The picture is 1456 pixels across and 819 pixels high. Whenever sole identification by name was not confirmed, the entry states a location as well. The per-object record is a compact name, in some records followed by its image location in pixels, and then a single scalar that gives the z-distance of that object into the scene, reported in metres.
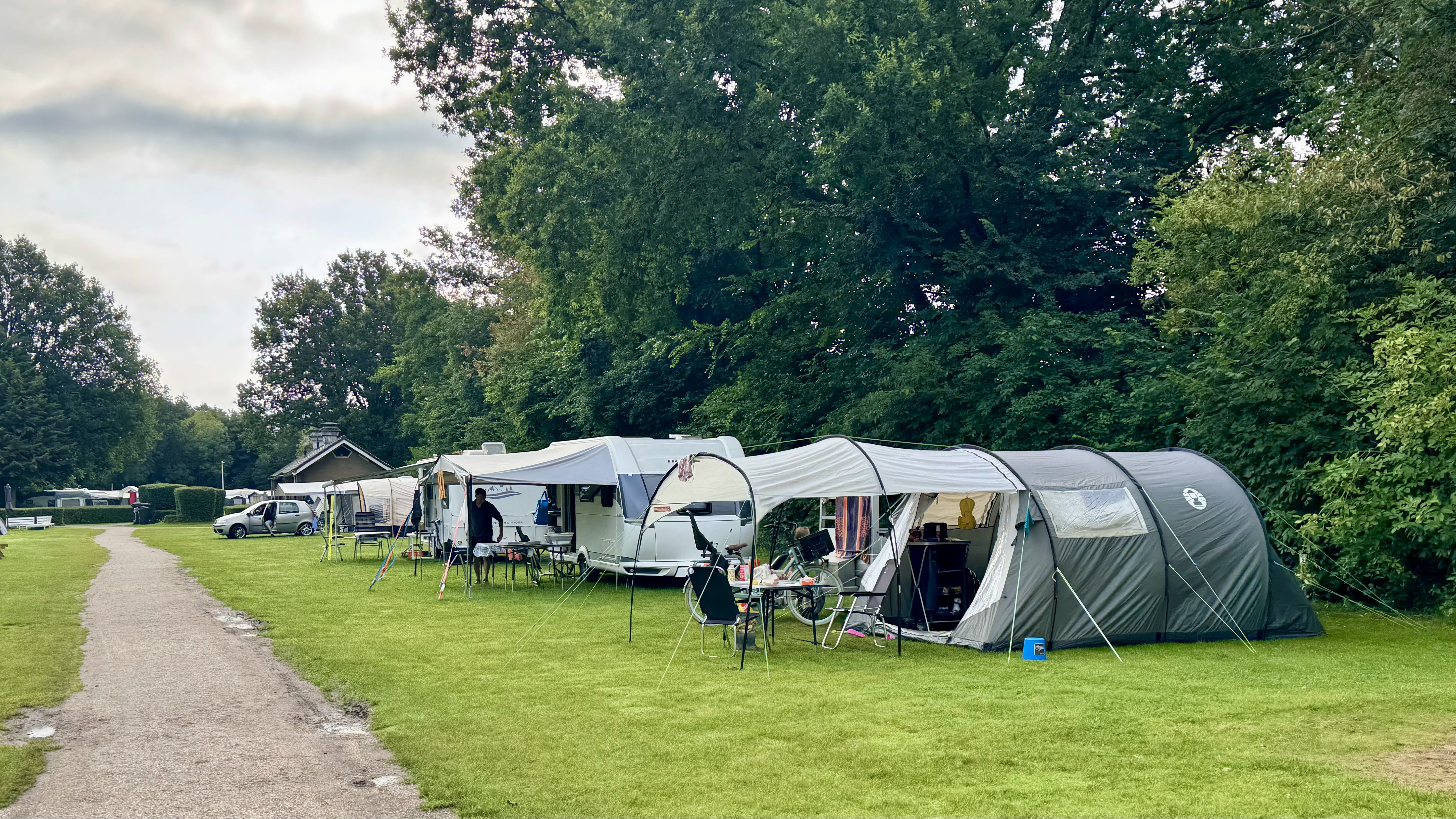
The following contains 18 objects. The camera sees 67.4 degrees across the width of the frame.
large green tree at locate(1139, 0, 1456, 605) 13.16
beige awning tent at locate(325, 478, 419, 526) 29.77
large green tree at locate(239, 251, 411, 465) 69.06
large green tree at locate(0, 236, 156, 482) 68.06
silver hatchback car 38.47
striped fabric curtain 16.95
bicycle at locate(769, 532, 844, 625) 12.12
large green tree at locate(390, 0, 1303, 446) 19.91
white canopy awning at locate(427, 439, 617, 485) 17.00
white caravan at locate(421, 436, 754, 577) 17.25
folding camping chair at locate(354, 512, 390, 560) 26.14
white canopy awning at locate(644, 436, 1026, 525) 11.27
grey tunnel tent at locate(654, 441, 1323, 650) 11.27
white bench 50.78
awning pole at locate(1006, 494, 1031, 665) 11.13
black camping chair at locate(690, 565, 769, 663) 10.62
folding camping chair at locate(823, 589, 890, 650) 11.56
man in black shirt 18.02
